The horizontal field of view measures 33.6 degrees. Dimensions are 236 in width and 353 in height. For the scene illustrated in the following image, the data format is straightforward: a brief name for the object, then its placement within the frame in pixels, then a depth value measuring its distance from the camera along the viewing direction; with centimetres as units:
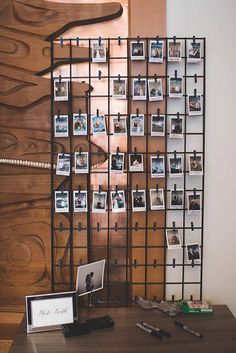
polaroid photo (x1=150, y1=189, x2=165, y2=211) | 199
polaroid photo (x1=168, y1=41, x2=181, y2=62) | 197
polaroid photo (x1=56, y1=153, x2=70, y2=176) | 198
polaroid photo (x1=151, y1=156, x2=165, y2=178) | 199
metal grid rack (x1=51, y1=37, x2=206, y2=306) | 201
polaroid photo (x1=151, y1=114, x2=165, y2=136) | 198
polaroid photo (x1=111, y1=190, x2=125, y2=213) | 199
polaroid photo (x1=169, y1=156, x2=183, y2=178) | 199
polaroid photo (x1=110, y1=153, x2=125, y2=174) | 197
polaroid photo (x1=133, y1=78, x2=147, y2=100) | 198
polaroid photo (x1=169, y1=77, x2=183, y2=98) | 198
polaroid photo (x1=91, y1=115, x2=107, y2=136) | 197
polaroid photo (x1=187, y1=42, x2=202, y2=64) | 198
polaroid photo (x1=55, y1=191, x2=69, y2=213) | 200
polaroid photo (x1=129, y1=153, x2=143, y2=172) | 198
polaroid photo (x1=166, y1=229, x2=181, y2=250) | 202
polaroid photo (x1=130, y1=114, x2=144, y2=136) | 197
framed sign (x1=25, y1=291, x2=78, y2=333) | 174
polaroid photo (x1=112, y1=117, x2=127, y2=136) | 198
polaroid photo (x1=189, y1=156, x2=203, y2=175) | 199
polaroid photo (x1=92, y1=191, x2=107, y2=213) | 199
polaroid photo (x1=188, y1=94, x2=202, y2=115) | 199
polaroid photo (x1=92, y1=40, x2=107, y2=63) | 198
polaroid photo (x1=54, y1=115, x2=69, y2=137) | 198
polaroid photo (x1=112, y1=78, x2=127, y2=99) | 198
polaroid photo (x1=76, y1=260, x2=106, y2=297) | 186
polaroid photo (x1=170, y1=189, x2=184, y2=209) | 202
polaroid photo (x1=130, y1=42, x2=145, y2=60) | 197
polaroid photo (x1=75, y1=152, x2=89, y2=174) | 199
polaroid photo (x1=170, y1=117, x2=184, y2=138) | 199
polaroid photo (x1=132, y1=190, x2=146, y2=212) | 199
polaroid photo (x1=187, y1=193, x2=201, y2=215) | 201
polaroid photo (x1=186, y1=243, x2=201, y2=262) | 204
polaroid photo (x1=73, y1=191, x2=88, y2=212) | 200
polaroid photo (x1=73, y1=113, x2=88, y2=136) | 198
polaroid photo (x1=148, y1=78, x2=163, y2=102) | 197
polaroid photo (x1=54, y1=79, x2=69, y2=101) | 197
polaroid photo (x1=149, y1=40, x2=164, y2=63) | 197
